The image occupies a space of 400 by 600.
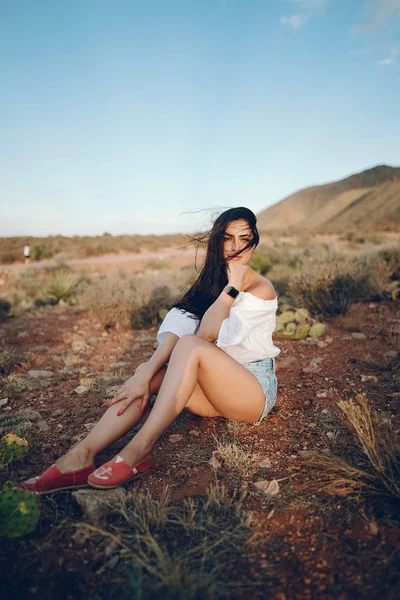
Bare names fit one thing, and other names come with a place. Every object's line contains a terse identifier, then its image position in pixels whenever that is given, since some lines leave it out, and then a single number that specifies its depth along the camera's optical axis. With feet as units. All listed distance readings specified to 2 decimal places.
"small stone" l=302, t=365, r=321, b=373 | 12.66
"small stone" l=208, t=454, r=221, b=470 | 7.71
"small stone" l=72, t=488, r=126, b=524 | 6.19
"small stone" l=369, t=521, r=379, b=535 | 5.48
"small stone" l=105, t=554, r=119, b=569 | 5.33
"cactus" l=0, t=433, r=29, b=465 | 7.95
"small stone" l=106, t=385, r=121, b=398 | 11.66
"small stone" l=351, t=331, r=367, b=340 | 15.23
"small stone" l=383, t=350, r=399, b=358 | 12.71
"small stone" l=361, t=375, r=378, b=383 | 11.14
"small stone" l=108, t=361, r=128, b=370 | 14.68
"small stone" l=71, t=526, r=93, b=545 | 5.79
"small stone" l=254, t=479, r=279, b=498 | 6.73
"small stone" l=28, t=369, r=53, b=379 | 13.72
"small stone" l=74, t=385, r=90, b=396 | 12.07
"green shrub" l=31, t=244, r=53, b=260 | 63.70
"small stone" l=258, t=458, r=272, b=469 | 7.68
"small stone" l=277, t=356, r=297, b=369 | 13.67
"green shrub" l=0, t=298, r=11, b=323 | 22.99
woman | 7.16
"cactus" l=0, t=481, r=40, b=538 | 5.77
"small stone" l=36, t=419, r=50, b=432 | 9.77
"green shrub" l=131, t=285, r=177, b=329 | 20.80
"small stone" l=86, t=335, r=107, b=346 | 18.25
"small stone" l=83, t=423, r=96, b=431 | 9.74
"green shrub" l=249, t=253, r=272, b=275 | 30.50
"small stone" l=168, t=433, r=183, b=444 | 9.01
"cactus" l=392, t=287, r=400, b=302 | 19.42
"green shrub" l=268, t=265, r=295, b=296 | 24.34
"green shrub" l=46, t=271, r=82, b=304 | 28.37
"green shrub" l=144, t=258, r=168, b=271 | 49.08
